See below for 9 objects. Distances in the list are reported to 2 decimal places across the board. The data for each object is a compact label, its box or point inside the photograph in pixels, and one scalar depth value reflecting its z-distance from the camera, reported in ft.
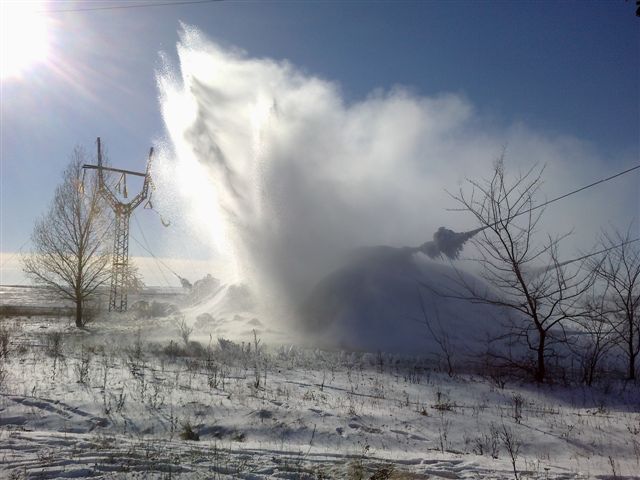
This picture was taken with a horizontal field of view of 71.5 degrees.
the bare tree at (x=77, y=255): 74.43
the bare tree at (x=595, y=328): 42.14
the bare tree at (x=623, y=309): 45.78
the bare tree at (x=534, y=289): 39.78
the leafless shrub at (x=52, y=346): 40.61
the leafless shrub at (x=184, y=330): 53.38
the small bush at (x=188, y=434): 20.99
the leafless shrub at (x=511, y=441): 20.80
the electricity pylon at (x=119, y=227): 97.28
